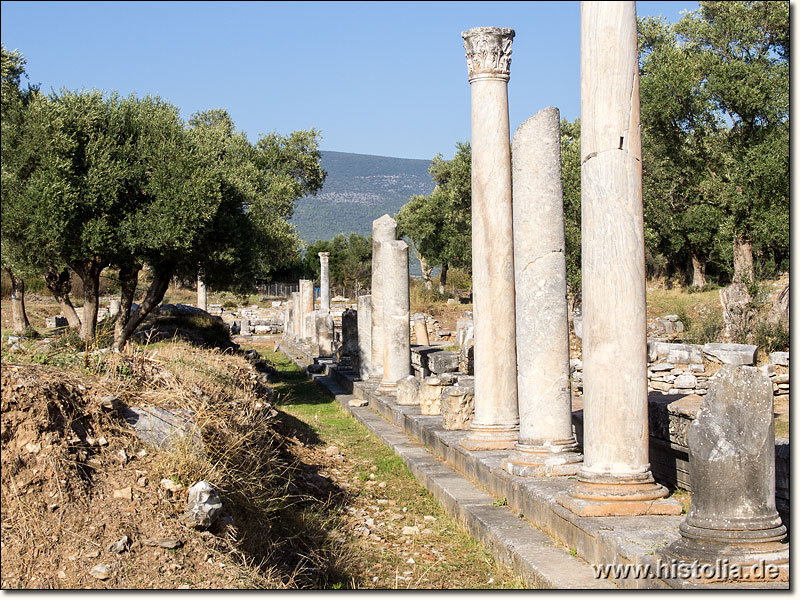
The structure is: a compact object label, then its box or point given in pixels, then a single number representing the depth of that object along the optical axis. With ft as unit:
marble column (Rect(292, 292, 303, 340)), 116.78
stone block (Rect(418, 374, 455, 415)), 43.32
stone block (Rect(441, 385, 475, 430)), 37.40
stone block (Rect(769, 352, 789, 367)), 55.36
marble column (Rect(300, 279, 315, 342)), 113.29
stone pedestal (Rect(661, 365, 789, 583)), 16.43
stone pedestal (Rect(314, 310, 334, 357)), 90.43
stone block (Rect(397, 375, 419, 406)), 48.62
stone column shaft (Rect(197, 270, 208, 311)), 139.13
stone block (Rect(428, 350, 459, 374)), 54.10
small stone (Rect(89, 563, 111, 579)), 17.99
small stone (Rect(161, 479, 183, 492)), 21.71
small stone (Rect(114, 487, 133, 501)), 20.95
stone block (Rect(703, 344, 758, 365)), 53.57
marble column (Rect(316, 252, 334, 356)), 90.43
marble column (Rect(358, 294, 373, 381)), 64.69
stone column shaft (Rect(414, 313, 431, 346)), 91.66
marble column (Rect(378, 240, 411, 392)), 54.75
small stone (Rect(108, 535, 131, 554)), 18.81
